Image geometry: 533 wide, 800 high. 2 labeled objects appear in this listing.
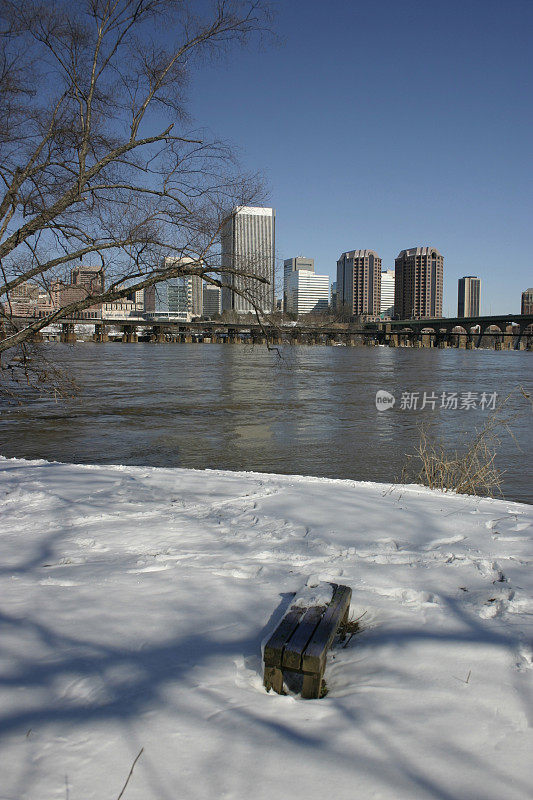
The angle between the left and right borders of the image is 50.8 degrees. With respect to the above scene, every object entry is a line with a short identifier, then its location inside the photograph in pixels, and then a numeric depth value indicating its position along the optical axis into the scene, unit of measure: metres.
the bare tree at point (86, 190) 6.12
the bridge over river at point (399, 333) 107.52
